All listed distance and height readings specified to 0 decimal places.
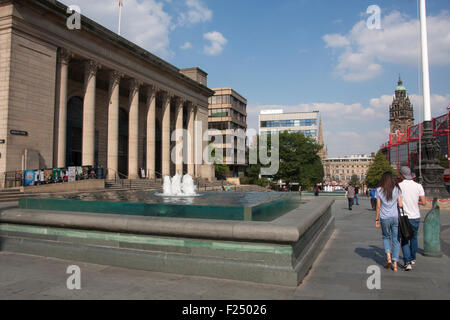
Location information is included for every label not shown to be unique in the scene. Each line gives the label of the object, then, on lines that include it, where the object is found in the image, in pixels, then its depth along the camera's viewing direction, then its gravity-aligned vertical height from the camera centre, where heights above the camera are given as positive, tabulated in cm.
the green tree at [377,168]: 7290 +145
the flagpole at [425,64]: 2281 +832
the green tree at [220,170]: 5941 +82
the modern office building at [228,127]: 6569 +1054
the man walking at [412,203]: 666 -63
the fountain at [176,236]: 517 -124
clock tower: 15288 +3110
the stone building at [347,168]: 19250 +387
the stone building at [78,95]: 2131 +763
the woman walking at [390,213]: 625 -82
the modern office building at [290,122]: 9044 +1579
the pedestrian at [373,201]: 1999 -180
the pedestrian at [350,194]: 2112 -138
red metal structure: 6550 +1019
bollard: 739 -143
